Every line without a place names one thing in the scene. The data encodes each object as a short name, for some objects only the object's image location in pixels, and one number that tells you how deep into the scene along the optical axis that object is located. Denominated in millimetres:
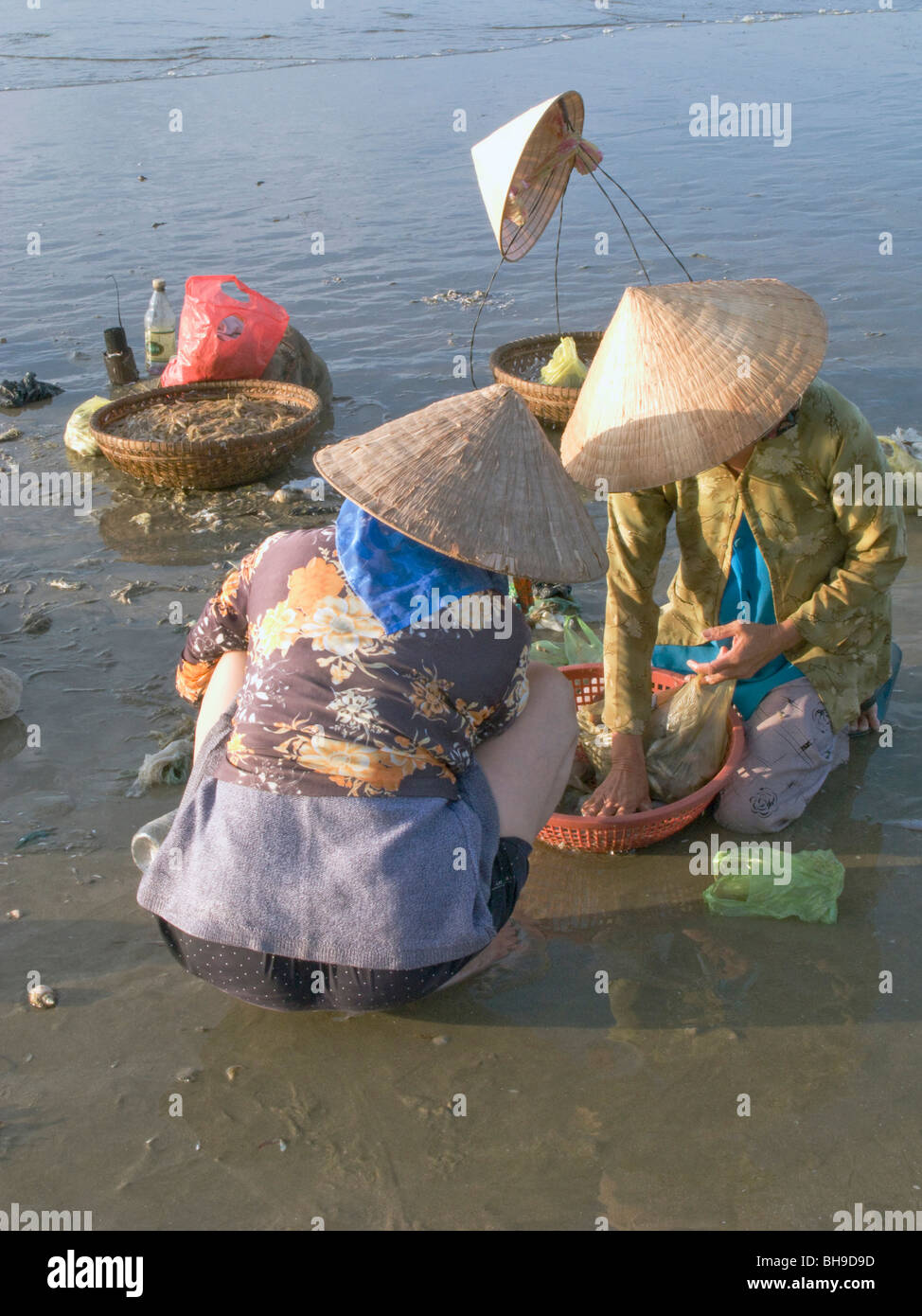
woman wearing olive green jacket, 2584
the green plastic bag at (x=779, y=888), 2523
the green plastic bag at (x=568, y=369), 5090
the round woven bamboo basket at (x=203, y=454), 4641
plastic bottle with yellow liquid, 6016
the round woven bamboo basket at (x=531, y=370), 4895
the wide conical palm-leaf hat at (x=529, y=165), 2787
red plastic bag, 5230
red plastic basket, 2635
